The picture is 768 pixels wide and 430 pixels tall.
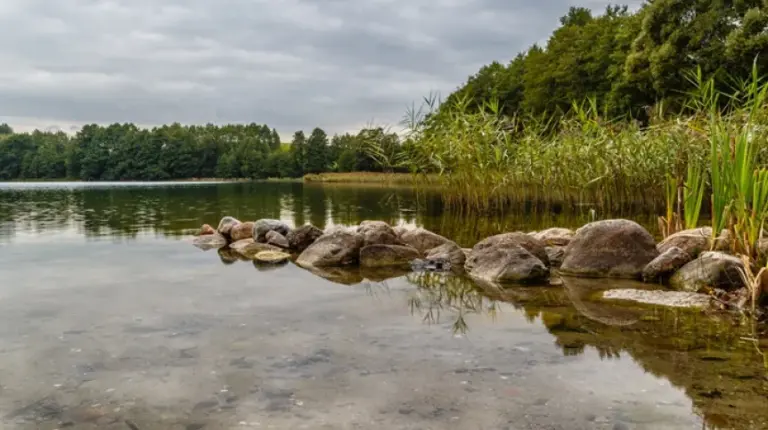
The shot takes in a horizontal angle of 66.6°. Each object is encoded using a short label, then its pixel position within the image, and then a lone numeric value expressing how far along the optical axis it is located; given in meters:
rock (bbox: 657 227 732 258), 8.22
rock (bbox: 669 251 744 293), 7.44
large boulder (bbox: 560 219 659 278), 8.85
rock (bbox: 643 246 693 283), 8.38
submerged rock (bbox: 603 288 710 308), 6.94
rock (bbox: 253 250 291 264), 11.14
